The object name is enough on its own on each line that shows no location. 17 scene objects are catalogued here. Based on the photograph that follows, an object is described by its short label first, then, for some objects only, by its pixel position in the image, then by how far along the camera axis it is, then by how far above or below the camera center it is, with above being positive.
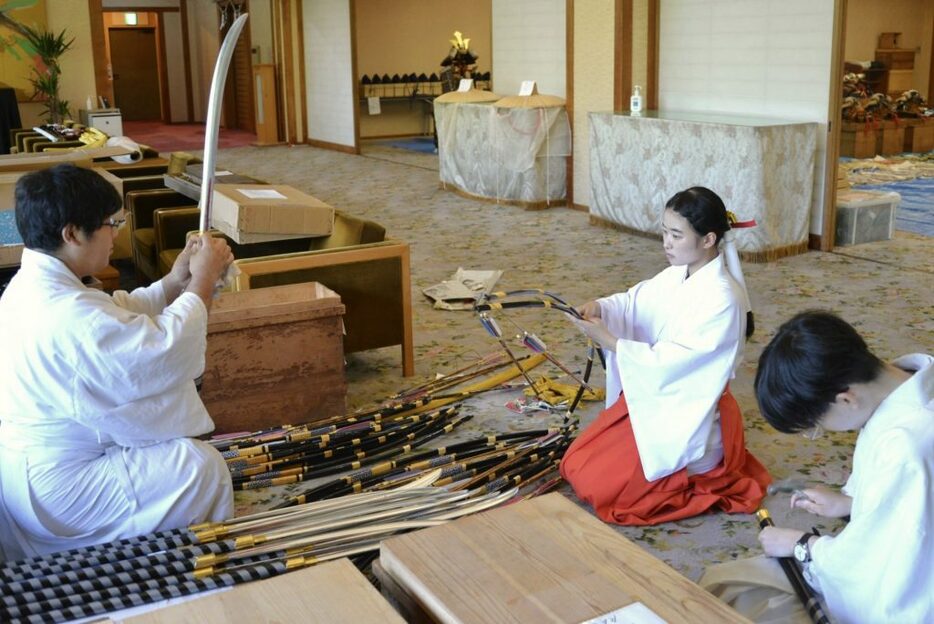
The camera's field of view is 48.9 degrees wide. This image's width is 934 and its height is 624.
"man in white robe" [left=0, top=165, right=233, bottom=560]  2.35 -0.70
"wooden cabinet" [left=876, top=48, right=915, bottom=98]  14.51 +0.03
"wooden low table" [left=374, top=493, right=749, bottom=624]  1.71 -0.86
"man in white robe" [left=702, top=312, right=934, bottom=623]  1.80 -0.65
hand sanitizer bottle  7.62 -0.18
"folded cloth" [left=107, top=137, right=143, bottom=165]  6.85 -0.41
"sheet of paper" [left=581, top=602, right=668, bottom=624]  1.66 -0.86
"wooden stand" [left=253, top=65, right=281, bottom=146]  14.82 -0.31
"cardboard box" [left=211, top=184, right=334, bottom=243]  4.42 -0.56
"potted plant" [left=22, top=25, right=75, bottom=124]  11.20 +0.24
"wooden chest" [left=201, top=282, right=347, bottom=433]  3.76 -1.00
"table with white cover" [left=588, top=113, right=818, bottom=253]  6.38 -0.59
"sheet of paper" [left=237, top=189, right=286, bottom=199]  4.65 -0.49
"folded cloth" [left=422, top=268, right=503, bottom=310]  5.68 -1.17
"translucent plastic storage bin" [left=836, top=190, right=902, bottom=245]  6.89 -0.96
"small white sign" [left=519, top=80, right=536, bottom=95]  8.88 -0.08
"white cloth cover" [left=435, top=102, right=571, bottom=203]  8.58 -0.60
